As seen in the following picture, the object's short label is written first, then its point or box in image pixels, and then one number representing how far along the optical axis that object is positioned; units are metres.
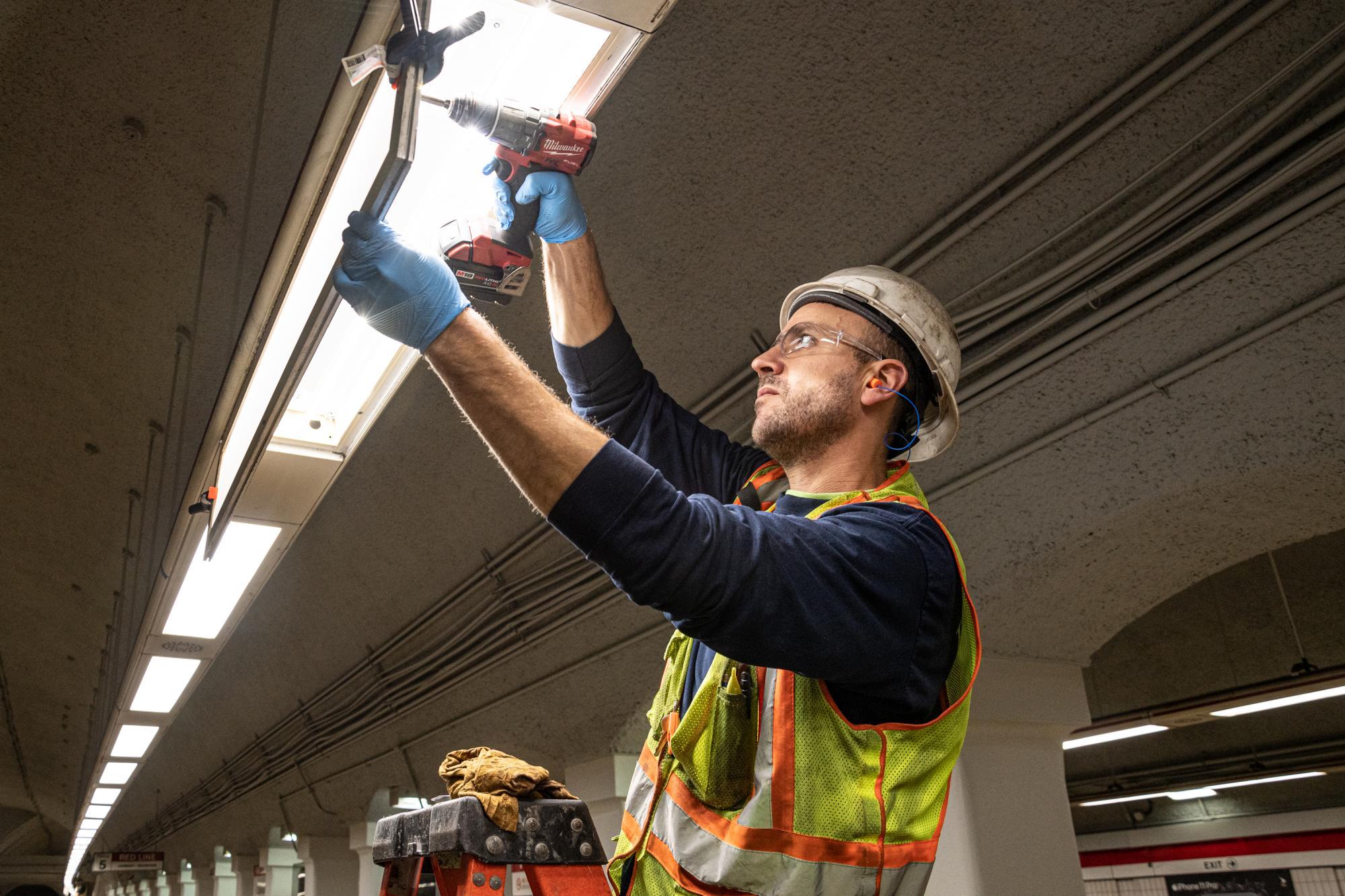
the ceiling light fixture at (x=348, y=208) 1.71
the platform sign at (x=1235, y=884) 8.42
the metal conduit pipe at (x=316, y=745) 4.20
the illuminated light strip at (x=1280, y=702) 5.81
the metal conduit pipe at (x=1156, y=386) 2.14
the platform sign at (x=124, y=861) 14.53
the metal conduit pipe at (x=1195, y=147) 1.87
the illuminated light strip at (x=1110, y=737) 6.76
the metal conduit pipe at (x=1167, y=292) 1.96
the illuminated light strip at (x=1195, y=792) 8.27
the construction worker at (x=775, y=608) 1.26
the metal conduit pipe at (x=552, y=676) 4.19
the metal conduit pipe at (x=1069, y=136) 1.99
